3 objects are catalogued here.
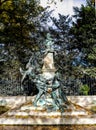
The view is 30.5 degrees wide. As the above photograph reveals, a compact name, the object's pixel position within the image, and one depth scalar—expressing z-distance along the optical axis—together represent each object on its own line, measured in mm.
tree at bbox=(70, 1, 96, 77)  13649
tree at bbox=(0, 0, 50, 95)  12934
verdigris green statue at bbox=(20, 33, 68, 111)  7496
